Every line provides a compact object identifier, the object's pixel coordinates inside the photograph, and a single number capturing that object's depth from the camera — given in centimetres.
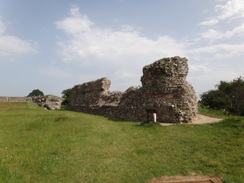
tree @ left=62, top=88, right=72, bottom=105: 4402
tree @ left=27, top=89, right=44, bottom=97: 6888
